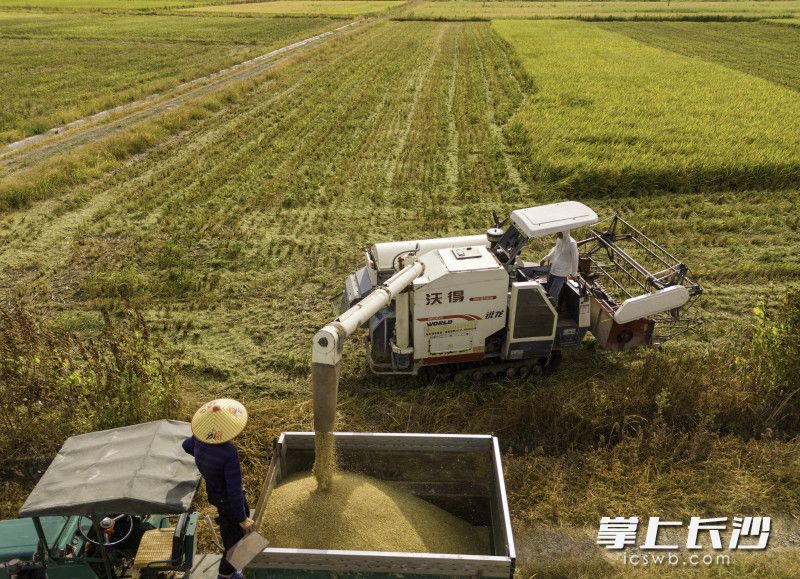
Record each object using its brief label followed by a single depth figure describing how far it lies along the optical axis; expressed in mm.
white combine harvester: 8070
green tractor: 4840
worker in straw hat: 4973
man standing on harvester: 8414
